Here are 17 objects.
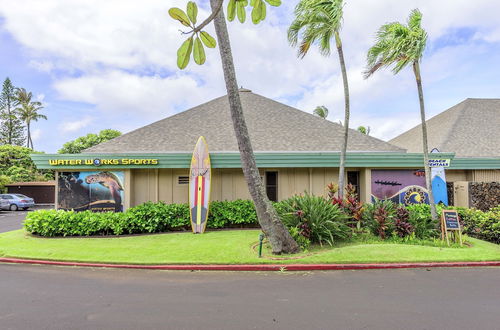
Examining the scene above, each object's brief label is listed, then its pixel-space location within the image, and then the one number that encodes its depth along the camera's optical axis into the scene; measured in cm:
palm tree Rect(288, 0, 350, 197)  1067
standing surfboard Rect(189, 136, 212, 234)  1198
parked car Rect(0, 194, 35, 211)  2522
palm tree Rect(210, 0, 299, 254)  853
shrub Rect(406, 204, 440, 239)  1031
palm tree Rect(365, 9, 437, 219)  997
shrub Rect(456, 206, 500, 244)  1016
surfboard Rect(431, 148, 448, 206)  1355
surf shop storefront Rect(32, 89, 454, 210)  1308
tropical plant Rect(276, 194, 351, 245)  936
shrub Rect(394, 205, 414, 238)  1007
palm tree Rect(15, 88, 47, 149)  4616
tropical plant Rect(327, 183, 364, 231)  1048
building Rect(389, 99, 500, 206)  1467
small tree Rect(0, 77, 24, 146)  4616
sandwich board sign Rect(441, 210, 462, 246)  963
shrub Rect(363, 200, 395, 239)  1013
